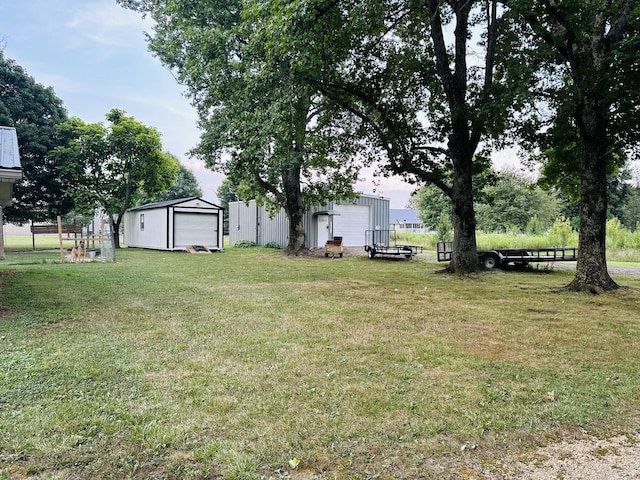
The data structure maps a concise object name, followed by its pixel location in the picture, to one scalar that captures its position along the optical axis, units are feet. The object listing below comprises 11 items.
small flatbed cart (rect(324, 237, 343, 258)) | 57.16
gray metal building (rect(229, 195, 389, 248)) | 70.08
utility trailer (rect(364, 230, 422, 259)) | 52.44
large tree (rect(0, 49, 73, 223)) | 68.59
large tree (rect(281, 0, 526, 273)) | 33.91
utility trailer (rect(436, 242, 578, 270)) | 39.63
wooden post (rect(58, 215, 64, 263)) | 44.06
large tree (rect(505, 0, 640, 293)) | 24.57
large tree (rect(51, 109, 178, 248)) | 71.31
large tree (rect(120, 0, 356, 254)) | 28.68
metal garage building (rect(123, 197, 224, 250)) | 66.44
